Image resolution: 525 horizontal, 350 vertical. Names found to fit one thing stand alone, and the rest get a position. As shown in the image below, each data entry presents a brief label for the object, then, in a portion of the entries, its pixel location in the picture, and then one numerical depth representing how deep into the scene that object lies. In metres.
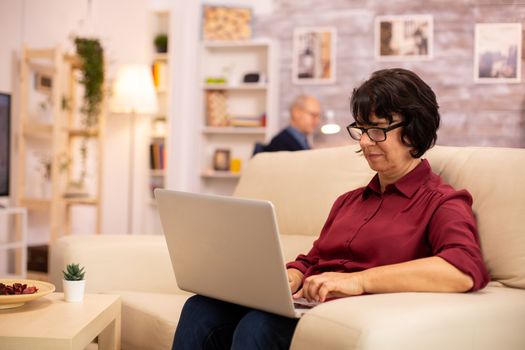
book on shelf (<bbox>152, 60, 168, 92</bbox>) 5.89
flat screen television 4.43
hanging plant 4.94
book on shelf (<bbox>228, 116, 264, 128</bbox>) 5.68
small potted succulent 1.85
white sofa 1.27
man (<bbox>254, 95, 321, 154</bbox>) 4.70
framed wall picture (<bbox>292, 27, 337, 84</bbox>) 5.64
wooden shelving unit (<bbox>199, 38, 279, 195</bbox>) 5.68
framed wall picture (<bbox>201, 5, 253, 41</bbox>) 5.80
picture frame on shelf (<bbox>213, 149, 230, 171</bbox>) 5.82
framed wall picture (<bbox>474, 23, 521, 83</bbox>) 5.28
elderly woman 1.46
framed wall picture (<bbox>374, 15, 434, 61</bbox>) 5.41
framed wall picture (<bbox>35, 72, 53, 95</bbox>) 5.06
